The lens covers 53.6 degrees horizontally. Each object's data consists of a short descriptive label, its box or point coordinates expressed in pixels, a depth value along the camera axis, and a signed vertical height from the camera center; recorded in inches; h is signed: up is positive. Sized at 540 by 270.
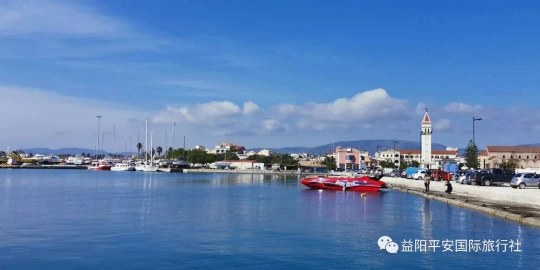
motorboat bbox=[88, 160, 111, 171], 7593.5 -138.5
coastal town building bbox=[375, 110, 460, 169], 6860.2 +299.9
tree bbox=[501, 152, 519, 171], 4702.8 -26.8
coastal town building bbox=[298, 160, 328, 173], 7180.1 -138.7
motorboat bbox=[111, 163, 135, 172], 7268.7 -141.7
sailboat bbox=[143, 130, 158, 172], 6991.1 -133.5
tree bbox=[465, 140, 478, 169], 4139.3 +34.2
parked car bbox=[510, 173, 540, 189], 2020.9 -74.7
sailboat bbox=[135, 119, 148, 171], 7237.7 -126.6
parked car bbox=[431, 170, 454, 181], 3106.3 -87.1
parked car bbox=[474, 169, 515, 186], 2356.1 -71.3
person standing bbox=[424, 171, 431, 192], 2202.3 -91.0
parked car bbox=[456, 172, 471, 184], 2467.0 -80.8
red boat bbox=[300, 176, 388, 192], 2536.9 -115.6
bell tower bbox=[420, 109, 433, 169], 6860.2 +299.6
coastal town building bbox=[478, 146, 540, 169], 6045.8 +82.6
